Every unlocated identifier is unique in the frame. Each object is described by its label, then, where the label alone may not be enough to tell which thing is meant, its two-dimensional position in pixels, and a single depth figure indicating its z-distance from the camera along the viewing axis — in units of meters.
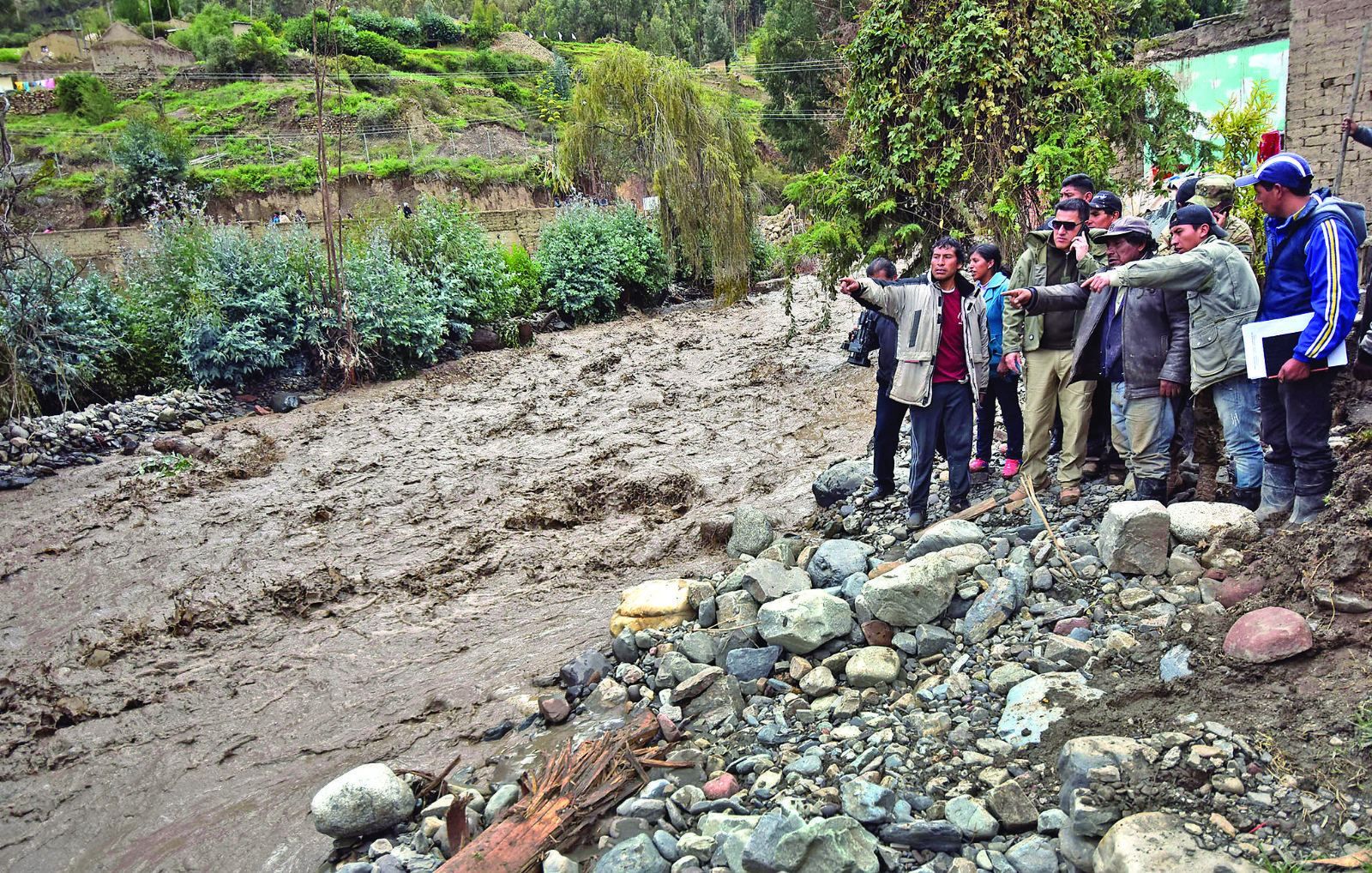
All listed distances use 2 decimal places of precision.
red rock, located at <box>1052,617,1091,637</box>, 4.07
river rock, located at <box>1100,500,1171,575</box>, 4.25
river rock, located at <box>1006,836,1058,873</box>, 2.79
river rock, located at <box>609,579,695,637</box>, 5.46
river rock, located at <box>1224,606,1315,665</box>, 3.28
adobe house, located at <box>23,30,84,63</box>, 54.81
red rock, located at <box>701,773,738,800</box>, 3.58
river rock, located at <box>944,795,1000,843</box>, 2.97
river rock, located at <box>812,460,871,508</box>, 7.11
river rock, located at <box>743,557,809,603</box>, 5.18
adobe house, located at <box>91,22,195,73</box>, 53.00
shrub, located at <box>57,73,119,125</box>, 46.31
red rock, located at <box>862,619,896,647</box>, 4.50
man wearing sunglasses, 5.26
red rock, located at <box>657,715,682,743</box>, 4.12
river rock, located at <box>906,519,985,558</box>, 5.08
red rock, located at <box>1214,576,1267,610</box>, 3.77
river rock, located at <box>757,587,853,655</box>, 4.52
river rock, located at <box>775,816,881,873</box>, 2.88
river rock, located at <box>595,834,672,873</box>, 3.18
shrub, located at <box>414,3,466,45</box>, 66.62
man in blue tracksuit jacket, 3.87
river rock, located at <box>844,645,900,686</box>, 4.18
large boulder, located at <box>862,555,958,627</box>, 4.46
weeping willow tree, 19.77
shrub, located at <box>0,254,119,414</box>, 11.89
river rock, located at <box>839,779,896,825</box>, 3.13
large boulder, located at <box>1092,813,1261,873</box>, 2.49
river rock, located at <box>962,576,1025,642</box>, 4.30
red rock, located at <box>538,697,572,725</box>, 4.75
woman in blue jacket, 6.11
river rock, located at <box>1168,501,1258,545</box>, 4.16
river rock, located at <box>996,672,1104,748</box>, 3.44
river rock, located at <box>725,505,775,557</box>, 6.57
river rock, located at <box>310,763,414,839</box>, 3.94
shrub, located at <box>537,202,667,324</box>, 20.20
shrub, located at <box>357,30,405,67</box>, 57.66
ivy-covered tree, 9.57
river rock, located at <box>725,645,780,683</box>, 4.57
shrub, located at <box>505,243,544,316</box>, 19.45
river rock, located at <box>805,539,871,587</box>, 5.31
